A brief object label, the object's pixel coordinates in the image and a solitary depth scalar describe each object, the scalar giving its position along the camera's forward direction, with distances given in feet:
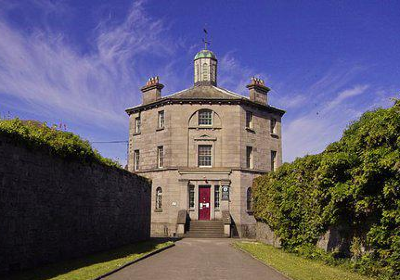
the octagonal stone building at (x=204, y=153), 107.96
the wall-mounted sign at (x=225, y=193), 107.76
